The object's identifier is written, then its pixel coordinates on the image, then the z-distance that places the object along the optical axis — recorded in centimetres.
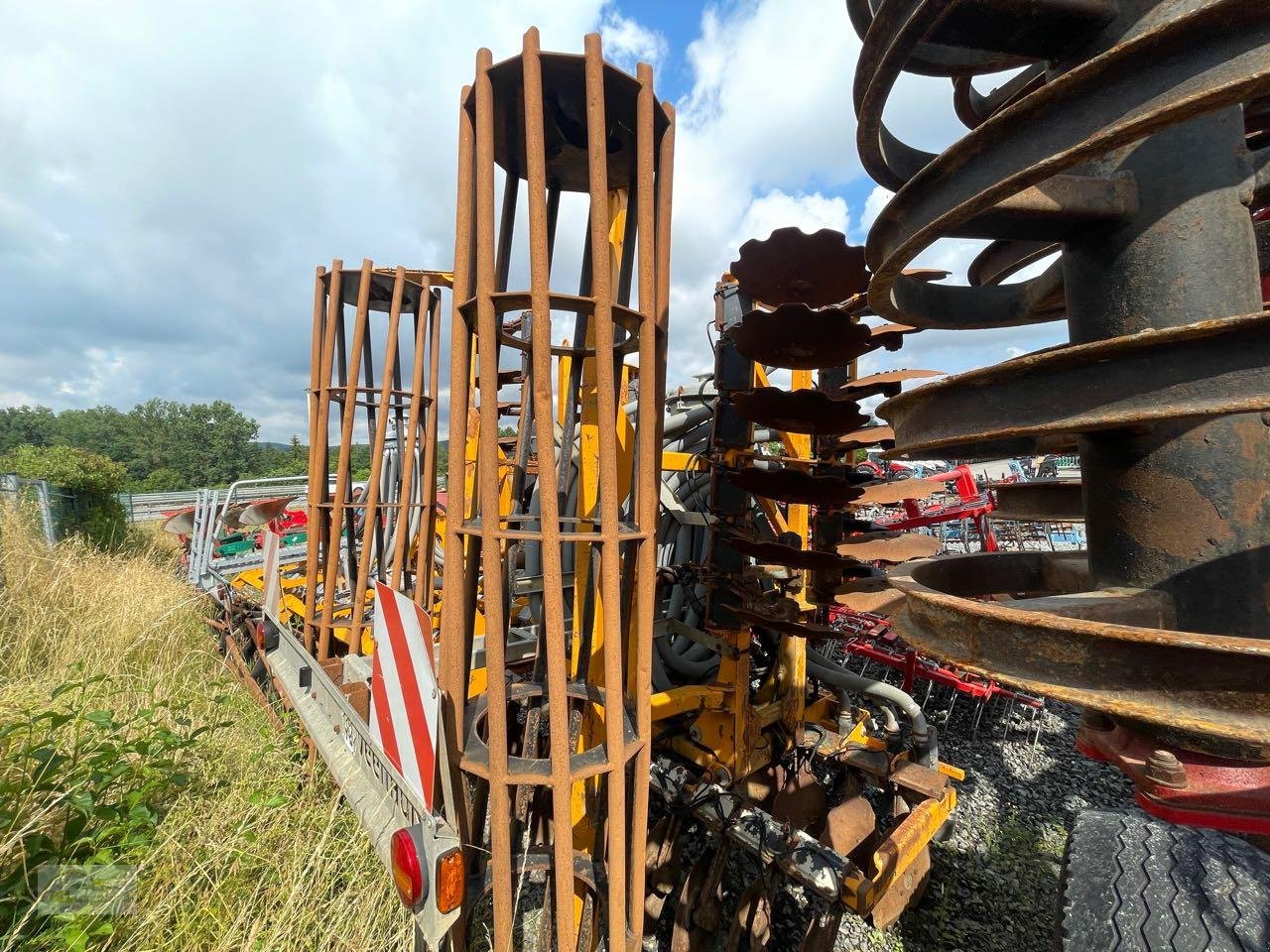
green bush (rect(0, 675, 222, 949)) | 216
